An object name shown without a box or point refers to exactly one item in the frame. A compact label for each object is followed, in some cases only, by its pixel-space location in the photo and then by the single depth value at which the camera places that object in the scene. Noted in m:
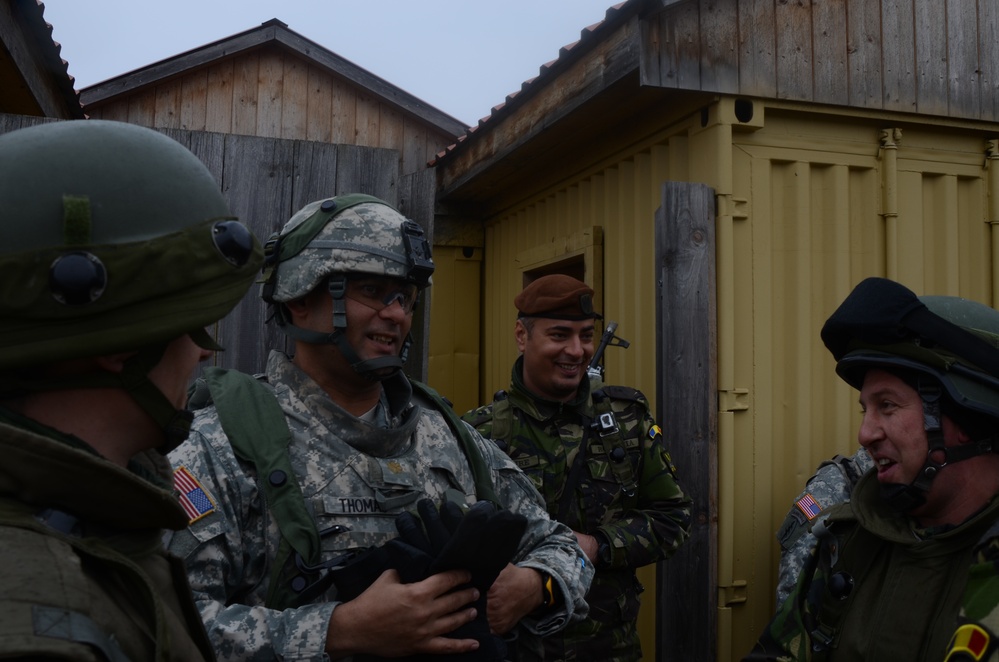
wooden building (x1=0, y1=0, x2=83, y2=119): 4.65
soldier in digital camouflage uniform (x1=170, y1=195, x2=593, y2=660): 1.94
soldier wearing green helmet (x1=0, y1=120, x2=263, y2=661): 1.16
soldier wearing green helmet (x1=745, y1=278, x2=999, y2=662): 2.36
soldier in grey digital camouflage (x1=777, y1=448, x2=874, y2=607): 3.96
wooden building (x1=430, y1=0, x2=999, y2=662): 4.47
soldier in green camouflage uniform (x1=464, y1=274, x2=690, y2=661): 3.79
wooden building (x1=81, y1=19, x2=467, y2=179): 8.88
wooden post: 4.37
